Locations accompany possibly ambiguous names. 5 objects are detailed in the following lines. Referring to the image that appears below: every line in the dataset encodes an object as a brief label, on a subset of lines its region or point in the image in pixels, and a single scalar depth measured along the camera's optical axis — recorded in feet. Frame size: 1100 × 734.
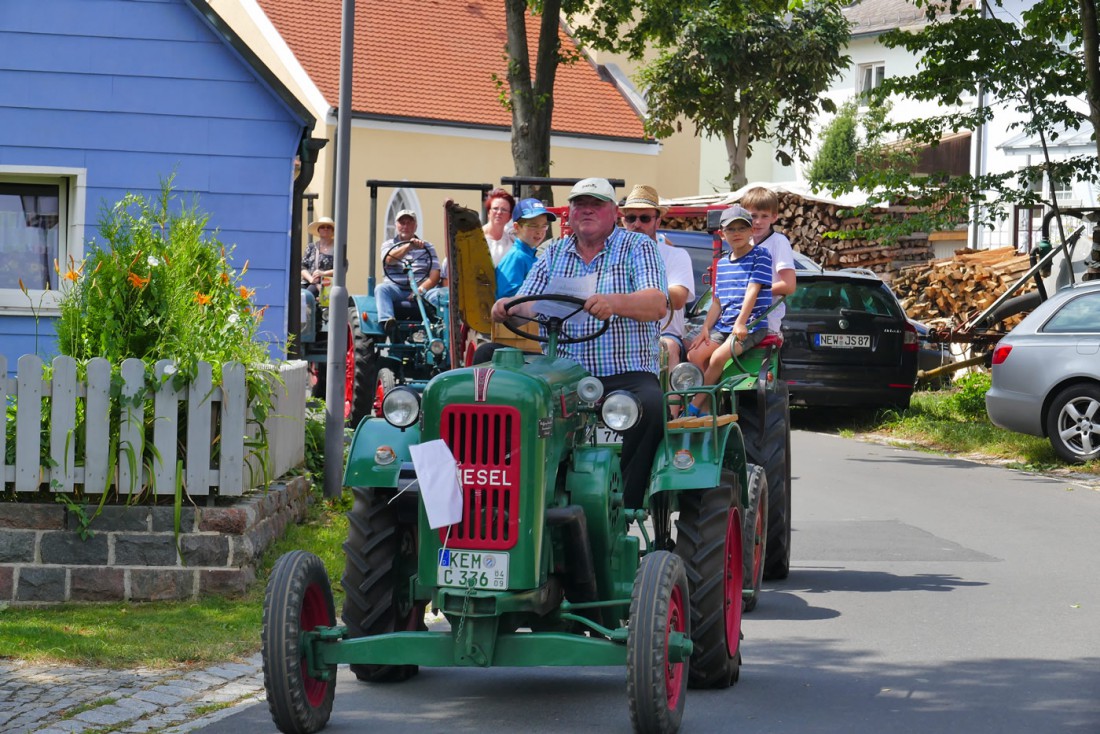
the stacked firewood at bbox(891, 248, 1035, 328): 88.43
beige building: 114.42
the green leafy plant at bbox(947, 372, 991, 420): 66.44
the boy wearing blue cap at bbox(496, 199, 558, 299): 35.47
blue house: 46.91
